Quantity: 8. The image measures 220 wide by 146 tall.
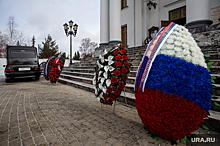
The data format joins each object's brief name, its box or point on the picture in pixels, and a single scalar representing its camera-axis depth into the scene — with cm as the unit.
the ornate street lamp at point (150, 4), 1140
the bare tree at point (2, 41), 2800
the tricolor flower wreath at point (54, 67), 677
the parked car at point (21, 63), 835
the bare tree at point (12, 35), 2845
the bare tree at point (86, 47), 4059
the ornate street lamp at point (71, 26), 1220
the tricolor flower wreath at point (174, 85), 157
